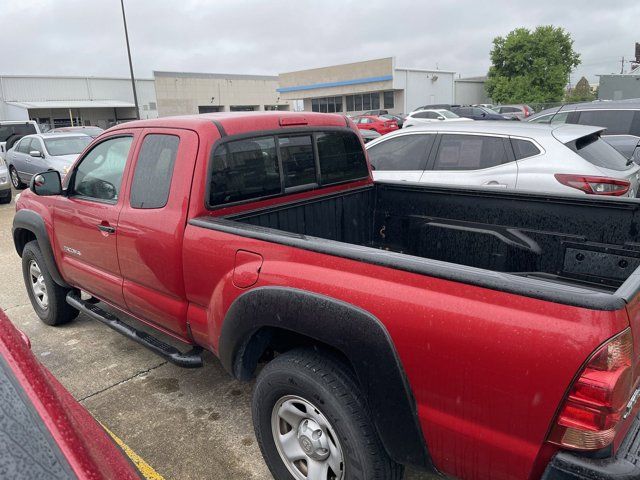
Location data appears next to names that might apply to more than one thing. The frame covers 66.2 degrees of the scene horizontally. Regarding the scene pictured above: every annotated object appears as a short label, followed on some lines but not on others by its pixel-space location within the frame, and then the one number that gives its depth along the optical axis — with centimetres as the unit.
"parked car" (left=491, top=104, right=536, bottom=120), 2848
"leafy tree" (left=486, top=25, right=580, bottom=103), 4459
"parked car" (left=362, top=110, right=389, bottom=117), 3418
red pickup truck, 156
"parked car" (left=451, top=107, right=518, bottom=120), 2386
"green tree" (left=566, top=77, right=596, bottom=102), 4633
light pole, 2352
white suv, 484
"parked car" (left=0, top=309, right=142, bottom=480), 108
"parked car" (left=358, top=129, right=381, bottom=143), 1480
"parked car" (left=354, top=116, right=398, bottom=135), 2349
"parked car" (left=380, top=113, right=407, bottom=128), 2603
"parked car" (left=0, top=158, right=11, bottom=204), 1128
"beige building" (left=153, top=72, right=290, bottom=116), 5238
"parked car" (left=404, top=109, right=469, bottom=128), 2361
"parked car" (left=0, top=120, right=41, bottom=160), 1730
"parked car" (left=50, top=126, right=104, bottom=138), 2025
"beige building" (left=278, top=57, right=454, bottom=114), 4497
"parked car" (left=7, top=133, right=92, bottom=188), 1135
